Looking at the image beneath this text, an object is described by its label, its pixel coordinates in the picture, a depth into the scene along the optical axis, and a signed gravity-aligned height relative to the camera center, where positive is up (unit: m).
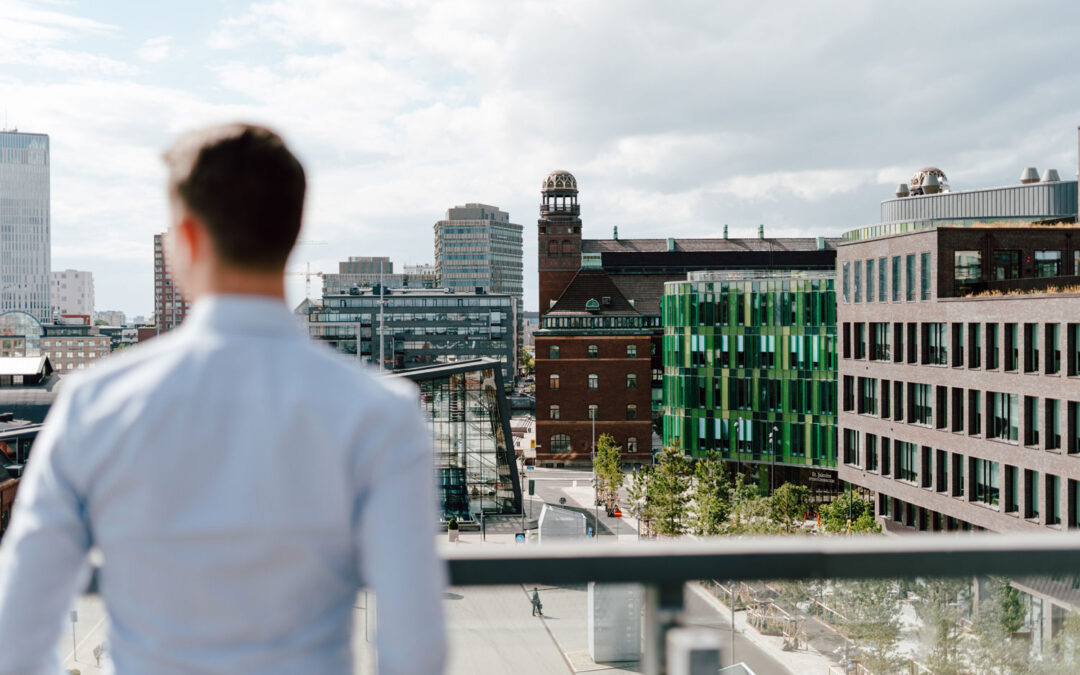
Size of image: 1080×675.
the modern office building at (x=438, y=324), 128.50 +0.84
